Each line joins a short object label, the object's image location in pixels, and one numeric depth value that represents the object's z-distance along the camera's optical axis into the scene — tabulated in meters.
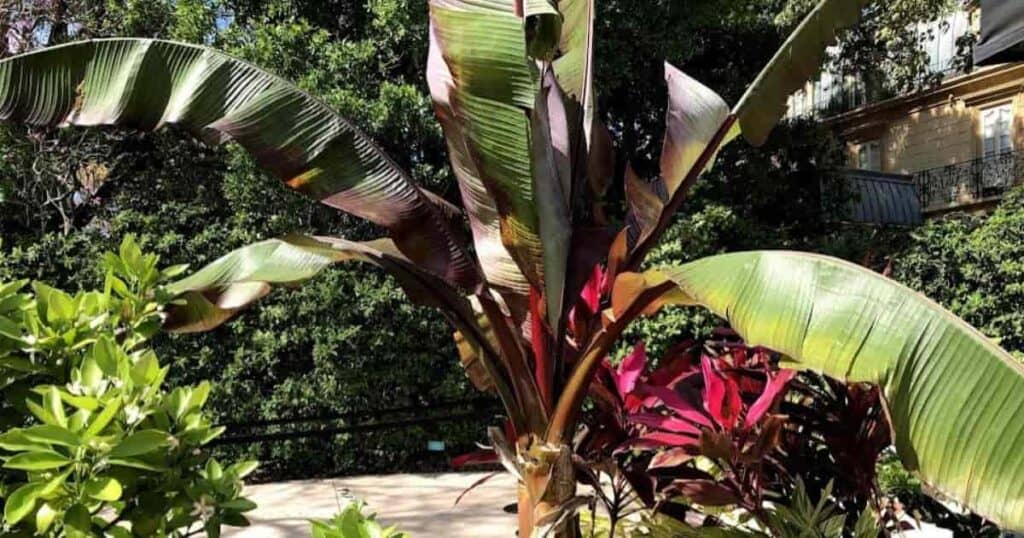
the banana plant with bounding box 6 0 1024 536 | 2.36
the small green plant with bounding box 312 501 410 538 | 1.09
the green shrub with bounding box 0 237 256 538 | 1.15
